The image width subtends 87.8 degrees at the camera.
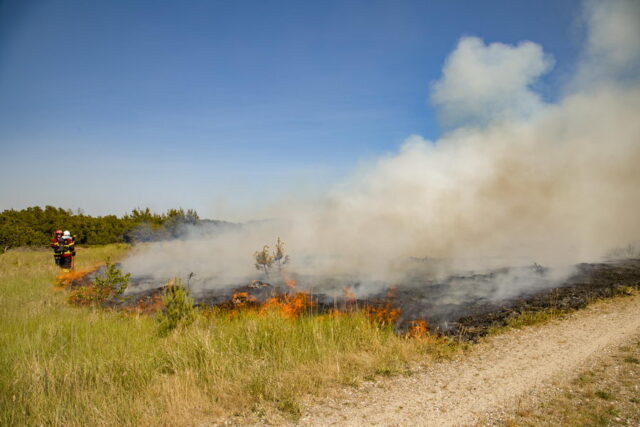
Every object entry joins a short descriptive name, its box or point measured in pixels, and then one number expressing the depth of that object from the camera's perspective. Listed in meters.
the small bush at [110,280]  12.44
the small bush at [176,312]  8.80
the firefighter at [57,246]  21.00
